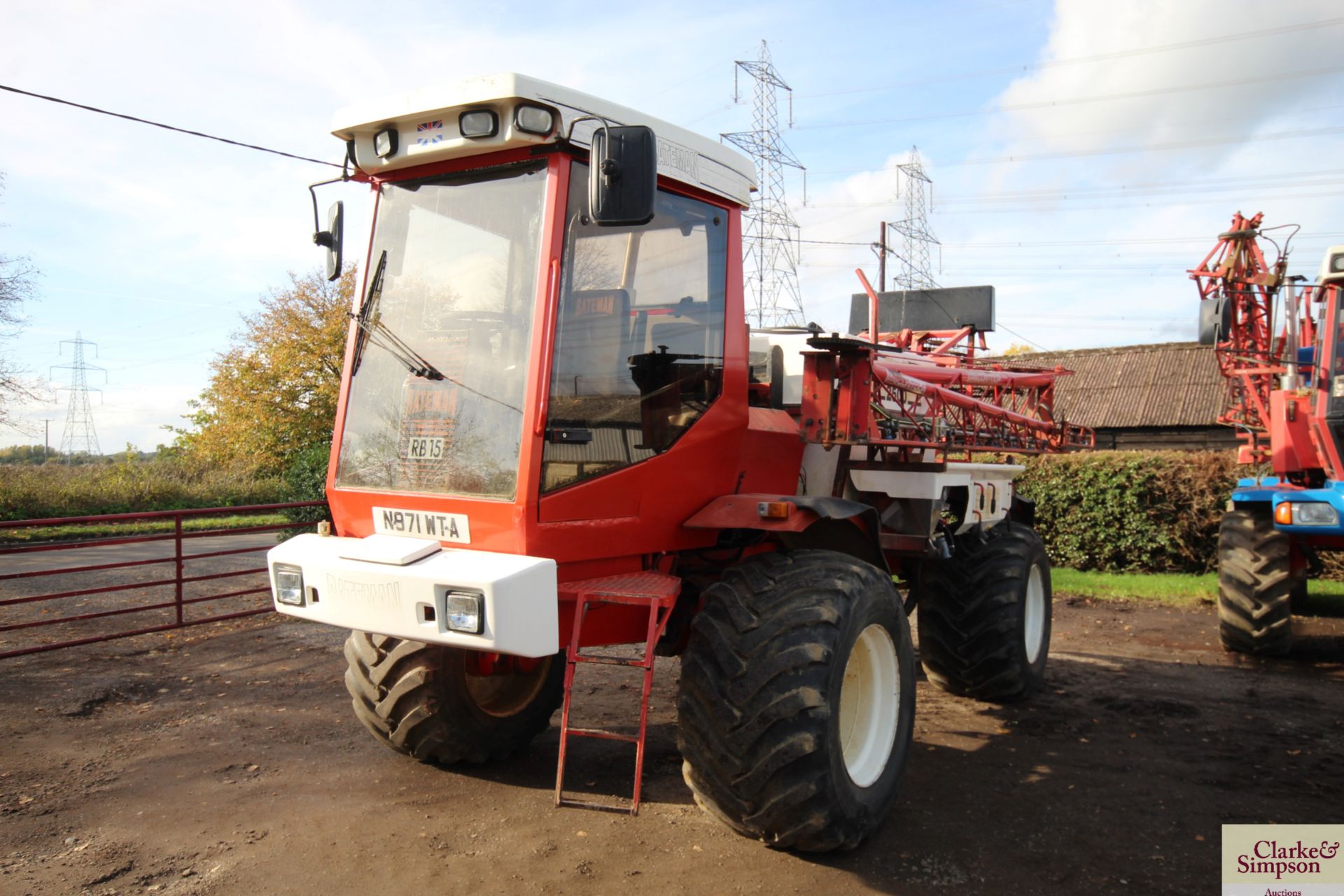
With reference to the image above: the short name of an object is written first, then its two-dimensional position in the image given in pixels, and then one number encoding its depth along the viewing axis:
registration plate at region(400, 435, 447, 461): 3.95
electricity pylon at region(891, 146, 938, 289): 38.83
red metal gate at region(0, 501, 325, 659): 7.34
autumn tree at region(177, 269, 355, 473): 21.92
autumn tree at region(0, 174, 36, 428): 21.78
